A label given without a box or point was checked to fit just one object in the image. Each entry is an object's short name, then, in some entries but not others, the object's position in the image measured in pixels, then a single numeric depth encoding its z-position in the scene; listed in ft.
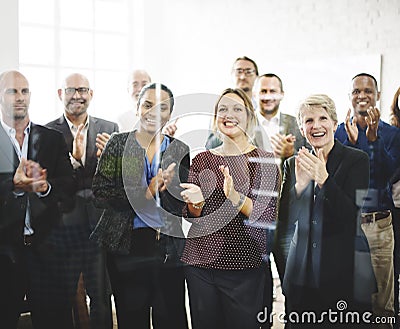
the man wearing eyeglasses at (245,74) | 8.64
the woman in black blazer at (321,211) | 8.86
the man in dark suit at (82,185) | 8.43
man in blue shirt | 9.04
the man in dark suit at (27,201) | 8.36
